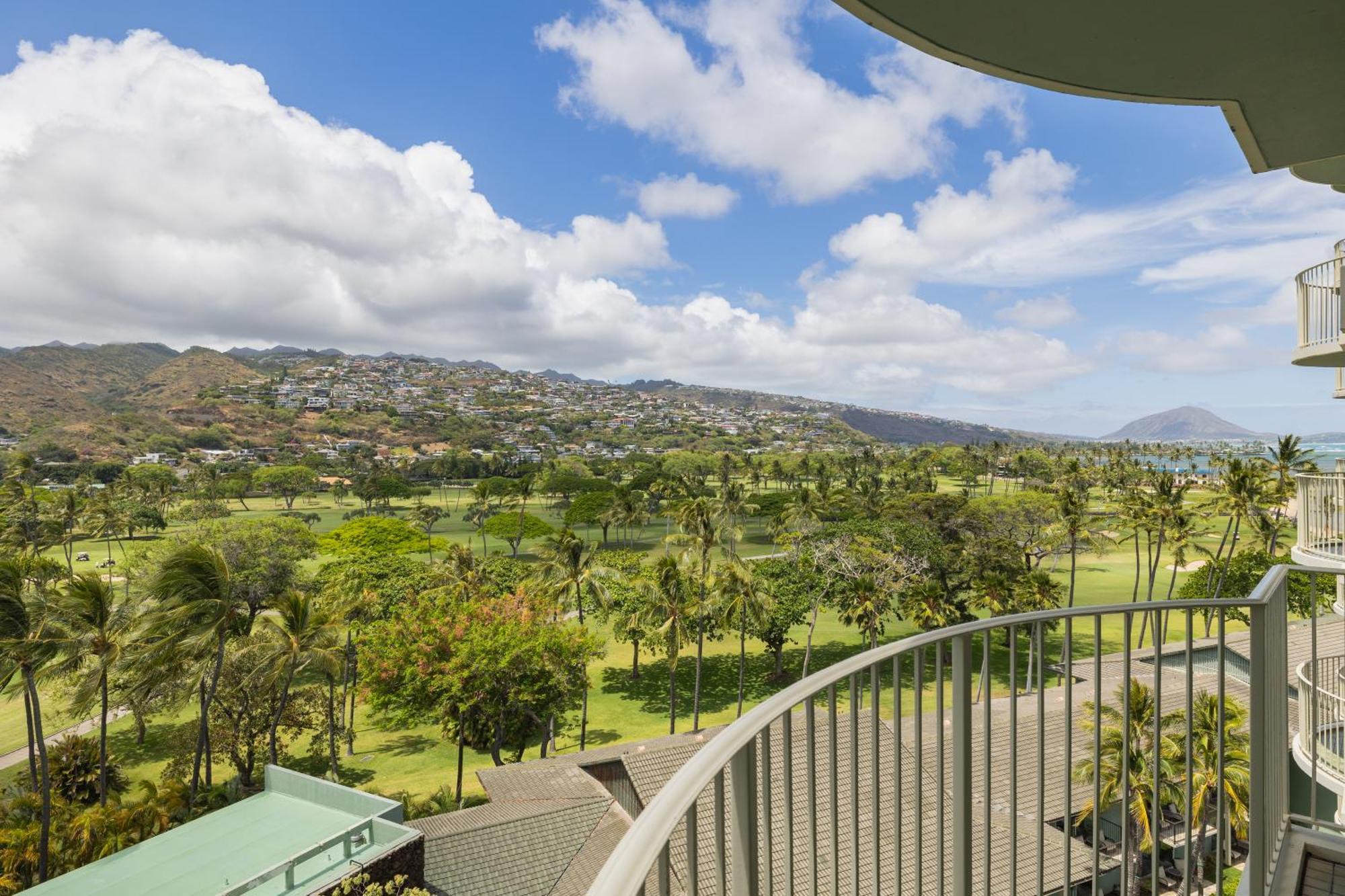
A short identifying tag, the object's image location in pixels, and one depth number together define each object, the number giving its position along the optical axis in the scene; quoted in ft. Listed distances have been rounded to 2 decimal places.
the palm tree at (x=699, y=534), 80.12
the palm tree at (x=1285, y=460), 93.56
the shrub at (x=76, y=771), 63.77
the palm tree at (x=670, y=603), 79.10
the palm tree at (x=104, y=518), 156.66
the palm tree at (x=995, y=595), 90.63
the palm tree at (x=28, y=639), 47.32
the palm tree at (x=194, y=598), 58.03
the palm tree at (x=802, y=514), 147.17
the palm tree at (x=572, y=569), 89.20
